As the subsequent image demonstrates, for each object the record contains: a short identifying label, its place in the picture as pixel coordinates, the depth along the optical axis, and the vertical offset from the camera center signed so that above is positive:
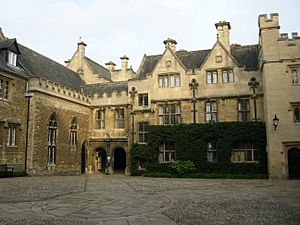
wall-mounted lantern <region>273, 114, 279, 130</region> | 20.94 +1.88
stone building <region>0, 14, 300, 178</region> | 21.45 +3.87
